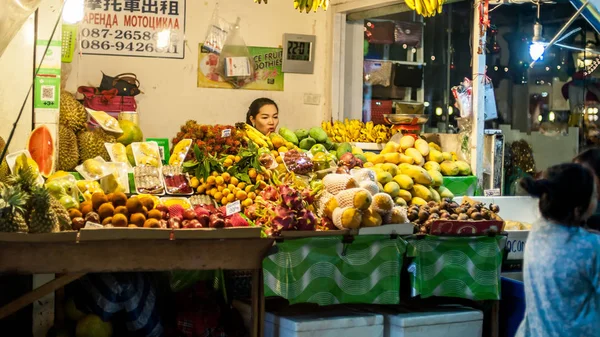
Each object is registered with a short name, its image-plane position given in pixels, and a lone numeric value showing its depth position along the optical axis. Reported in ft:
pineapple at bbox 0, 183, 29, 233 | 13.92
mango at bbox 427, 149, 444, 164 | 22.07
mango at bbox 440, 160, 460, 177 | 21.76
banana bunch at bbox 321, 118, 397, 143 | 24.07
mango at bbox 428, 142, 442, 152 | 23.13
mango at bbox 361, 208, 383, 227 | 16.88
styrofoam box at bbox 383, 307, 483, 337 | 16.74
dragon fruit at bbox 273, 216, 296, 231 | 16.10
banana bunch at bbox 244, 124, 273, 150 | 21.56
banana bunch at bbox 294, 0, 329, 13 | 16.25
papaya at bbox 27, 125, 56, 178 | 18.53
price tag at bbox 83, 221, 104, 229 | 14.79
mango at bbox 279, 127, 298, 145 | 22.49
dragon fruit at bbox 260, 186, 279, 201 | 17.62
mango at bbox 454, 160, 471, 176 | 21.97
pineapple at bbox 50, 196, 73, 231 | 14.88
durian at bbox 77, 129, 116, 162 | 20.11
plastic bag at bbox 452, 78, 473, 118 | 22.27
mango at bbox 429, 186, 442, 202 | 20.06
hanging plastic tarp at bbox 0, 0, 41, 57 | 14.07
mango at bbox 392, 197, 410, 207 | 19.06
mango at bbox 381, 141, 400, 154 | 22.16
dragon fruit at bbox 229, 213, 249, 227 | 15.85
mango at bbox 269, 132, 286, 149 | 21.62
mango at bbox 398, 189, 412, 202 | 19.44
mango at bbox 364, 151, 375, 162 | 21.70
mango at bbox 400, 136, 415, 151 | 22.26
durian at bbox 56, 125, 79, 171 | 19.48
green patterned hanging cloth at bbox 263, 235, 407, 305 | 16.15
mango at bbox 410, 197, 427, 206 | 19.30
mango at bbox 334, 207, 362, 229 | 16.48
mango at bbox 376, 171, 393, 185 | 19.48
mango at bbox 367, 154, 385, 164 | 21.54
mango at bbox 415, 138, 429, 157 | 22.07
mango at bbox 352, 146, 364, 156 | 21.99
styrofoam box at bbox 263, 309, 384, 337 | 15.98
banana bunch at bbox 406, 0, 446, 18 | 18.58
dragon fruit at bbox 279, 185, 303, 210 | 16.43
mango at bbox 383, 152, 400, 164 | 21.27
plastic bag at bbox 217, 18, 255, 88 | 24.52
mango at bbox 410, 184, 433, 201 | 19.79
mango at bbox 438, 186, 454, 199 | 20.54
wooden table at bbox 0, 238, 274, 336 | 14.35
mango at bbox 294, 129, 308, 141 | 22.81
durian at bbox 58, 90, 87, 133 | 20.27
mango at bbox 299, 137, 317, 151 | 22.44
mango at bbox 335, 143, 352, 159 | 22.09
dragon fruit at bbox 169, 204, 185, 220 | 15.69
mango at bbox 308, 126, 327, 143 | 22.67
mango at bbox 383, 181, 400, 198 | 19.19
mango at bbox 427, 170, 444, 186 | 20.63
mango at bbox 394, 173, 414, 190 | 19.69
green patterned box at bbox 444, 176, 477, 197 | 21.68
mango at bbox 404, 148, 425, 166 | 21.39
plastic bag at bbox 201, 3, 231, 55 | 24.30
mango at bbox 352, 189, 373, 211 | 16.65
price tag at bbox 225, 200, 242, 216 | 16.10
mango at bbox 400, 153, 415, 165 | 21.31
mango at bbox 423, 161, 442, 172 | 21.29
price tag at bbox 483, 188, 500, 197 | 22.13
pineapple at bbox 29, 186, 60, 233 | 14.19
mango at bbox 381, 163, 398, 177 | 20.29
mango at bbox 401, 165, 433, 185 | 20.07
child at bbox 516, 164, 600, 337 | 10.71
